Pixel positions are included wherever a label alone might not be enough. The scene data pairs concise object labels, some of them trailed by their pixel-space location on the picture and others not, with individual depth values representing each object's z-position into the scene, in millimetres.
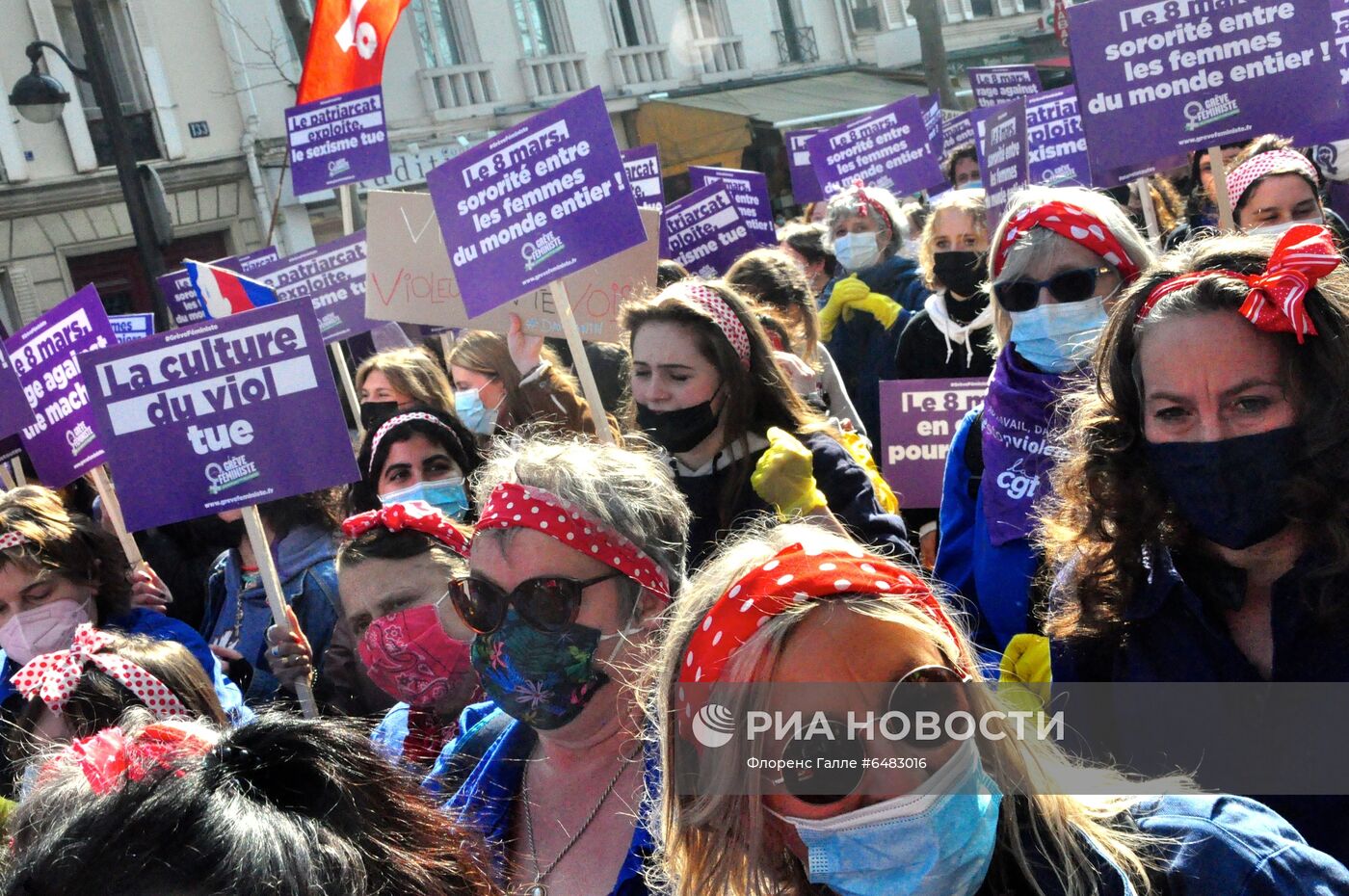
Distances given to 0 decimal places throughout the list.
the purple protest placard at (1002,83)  11742
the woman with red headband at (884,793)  1536
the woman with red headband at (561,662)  2377
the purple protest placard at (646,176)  8883
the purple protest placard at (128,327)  7441
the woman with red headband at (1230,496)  2160
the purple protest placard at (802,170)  12065
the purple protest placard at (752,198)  7719
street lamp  10656
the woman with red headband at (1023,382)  3111
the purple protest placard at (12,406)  5285
